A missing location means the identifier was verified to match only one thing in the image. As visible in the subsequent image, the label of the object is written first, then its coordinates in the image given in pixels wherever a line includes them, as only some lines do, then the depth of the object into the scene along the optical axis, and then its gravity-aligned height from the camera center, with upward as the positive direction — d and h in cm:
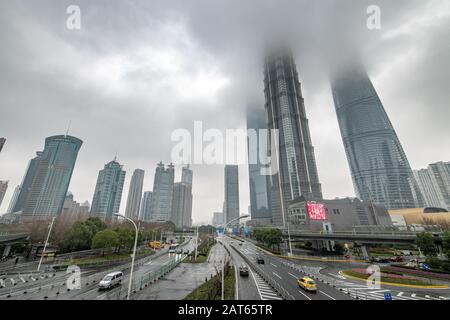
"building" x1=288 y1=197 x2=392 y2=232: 7606 +307
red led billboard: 7520 +403
